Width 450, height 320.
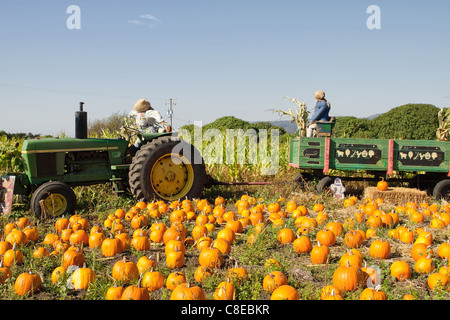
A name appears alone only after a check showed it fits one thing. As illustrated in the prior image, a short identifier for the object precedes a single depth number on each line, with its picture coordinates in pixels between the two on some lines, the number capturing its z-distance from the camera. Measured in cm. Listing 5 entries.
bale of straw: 747
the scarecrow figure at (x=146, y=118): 746
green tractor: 595
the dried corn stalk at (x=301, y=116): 866
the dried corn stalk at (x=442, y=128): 829
